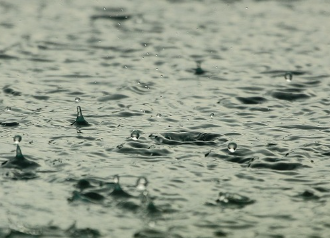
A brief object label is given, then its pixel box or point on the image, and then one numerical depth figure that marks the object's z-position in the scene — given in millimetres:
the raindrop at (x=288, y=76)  17800
